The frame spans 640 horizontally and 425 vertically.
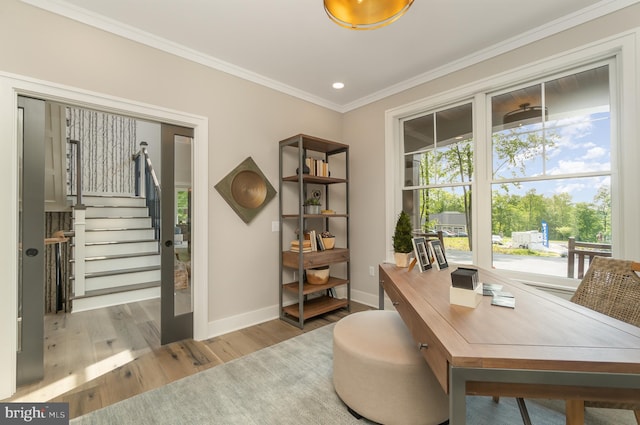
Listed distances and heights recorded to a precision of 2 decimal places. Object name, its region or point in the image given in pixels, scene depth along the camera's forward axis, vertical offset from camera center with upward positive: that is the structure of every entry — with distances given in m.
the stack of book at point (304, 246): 3.07 -0.37
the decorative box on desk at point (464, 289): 1.30 -0.37
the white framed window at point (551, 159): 2.01 +0.44
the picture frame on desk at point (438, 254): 2.08 -0.33
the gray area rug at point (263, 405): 1.59 -1.20
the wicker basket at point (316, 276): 3.21 -0.74
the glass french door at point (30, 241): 1.89 -0.18
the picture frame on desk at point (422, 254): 2.04 -0.32
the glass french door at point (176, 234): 2.52 -0.18
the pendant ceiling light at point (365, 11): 1.38 +1.04
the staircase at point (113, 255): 3.47 -0.57
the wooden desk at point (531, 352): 0.83 -0.46
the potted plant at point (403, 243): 2.31 -0.26
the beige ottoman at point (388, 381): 1.41 -0.90
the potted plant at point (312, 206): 3.27 +0.09
